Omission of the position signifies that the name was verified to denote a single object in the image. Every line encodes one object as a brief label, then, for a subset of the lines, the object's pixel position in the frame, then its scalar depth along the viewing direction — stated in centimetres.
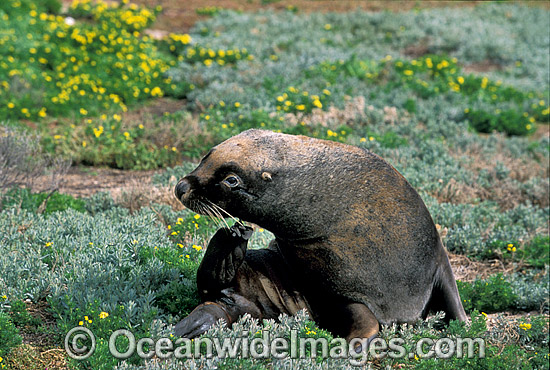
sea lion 812
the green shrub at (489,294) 1164
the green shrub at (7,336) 853
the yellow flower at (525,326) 1056
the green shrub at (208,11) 3384
